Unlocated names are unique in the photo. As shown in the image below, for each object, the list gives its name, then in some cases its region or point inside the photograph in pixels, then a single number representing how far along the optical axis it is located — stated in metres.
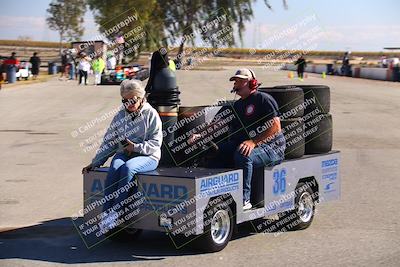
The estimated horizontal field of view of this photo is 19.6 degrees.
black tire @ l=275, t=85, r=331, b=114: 13.88
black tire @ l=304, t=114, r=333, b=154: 13.76
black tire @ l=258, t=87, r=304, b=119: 13.22
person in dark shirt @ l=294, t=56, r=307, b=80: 83.67
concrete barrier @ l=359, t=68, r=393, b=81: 85.10
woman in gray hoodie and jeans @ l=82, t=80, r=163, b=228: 11.35
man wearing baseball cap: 12.14
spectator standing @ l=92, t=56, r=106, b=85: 66.32
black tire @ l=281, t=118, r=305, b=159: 13.12
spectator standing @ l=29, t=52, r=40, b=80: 79.92
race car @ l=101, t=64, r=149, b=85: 67.65
